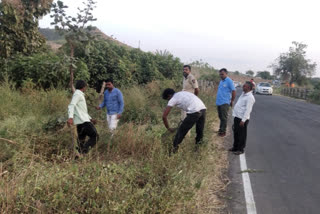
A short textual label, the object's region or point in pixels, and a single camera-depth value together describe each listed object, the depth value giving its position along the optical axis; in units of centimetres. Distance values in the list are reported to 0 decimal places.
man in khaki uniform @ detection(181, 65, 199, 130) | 692
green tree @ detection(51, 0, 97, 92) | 497
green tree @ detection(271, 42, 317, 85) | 4841
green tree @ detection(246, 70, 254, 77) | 11469
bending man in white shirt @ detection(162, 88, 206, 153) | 515
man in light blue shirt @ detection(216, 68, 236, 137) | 759
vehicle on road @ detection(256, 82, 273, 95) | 3403
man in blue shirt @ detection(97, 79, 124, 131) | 623
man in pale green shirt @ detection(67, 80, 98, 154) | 487
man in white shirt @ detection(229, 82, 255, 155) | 623
